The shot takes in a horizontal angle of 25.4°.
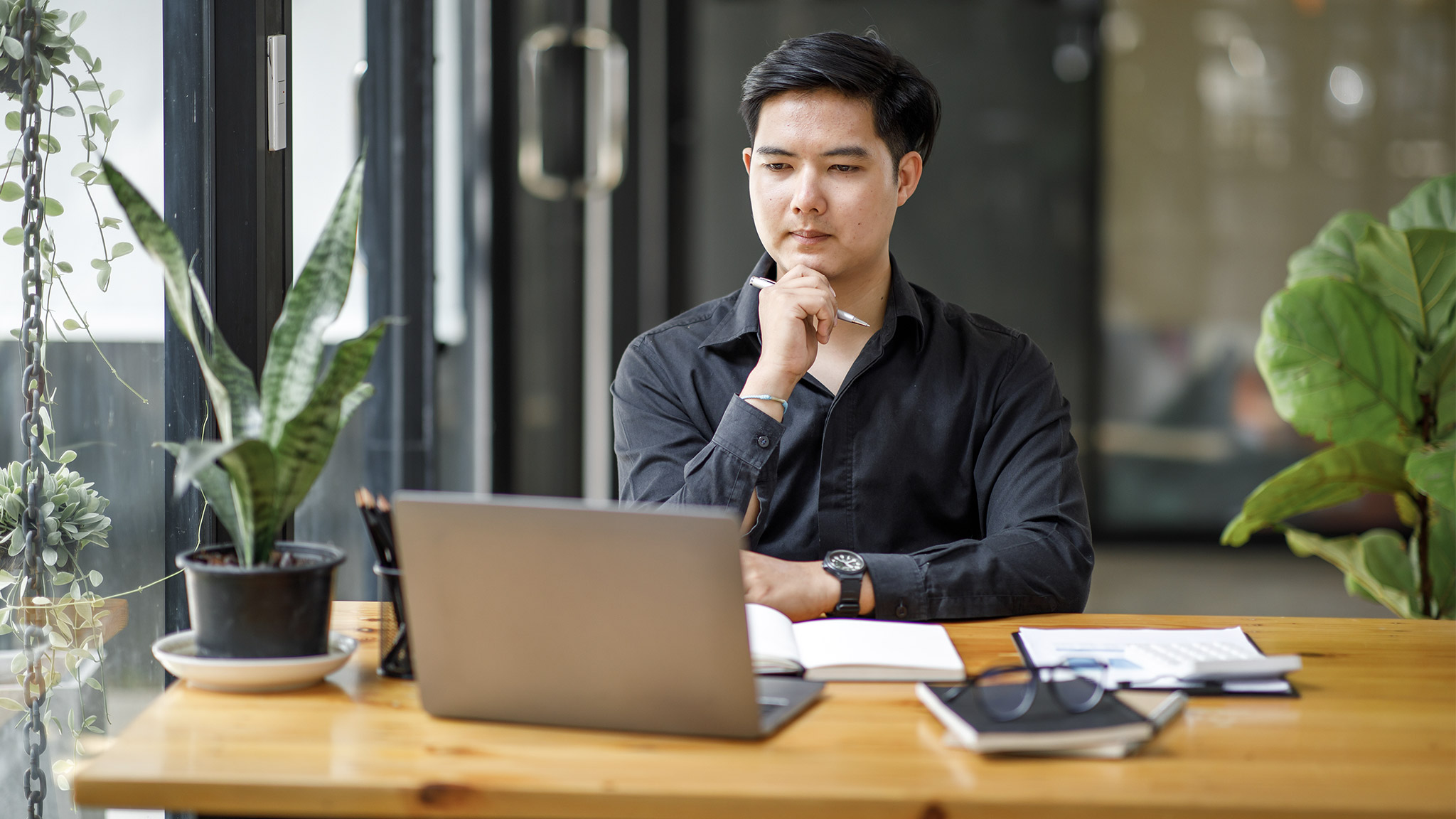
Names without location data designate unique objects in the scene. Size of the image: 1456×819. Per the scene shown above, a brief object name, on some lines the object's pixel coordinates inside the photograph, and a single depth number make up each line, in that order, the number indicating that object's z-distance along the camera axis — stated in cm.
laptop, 255
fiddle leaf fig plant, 362
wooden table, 248
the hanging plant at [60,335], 284
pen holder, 271
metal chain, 284
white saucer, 266
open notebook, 273
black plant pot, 267
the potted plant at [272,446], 267
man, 319
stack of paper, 271
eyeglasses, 258
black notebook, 253
